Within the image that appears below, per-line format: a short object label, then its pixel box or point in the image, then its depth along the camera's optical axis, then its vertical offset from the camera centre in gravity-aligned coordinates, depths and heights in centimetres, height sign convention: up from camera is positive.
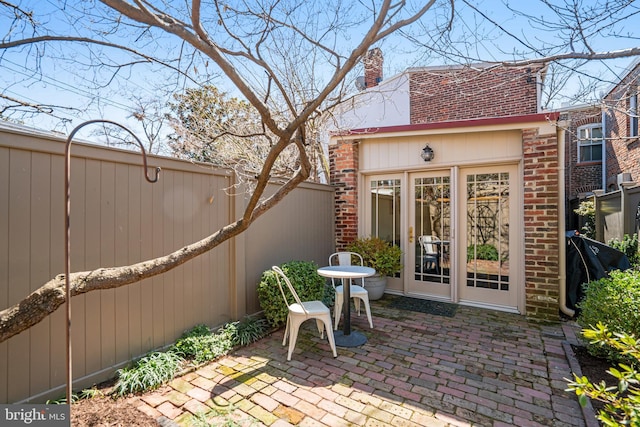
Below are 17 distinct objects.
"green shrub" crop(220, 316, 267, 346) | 355 -137
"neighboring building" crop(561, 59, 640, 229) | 840 +171
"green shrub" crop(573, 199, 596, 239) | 851 -6
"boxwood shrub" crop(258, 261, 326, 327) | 382 -93
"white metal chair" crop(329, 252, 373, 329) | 400 -105
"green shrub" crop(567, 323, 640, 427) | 123 -76
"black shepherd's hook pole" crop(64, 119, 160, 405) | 156 -18
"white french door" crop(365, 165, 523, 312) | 479 -28
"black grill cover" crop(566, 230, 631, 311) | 446 -70
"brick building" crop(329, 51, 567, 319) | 437 +20
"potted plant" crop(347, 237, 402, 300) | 527 -78
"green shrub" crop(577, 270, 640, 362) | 277 -87
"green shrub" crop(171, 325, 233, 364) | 315 -134
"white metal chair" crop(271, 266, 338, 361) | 323 -106
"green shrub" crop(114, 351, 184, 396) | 257 -136
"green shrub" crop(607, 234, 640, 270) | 570 -60
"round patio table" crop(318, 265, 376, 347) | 358 -107
